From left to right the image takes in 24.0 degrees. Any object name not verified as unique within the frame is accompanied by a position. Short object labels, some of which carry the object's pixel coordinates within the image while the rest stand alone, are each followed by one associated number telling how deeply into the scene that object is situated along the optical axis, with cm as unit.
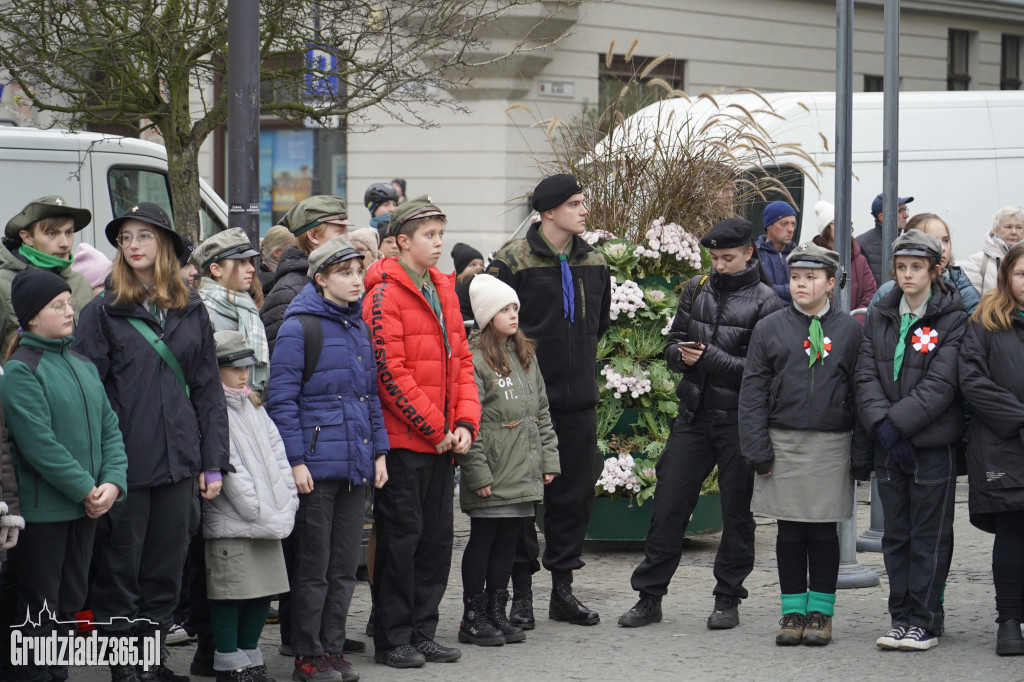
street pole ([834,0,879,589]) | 1330
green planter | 1477
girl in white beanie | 1125
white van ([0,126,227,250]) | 1554
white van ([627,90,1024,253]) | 2321
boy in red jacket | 1071
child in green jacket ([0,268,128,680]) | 903
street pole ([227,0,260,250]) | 1151
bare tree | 1482
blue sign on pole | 1621
